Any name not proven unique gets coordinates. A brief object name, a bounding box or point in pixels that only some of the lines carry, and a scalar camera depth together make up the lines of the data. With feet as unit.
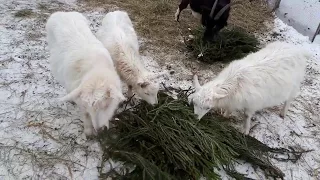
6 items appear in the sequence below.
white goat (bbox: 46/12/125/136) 8.80
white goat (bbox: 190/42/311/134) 10.73
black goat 16.50
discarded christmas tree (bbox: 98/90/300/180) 9.40
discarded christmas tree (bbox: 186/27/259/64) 16.04
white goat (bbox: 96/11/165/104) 11.03
